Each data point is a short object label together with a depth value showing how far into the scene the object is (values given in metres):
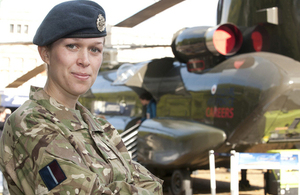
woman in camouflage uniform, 1.57
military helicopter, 6.52
